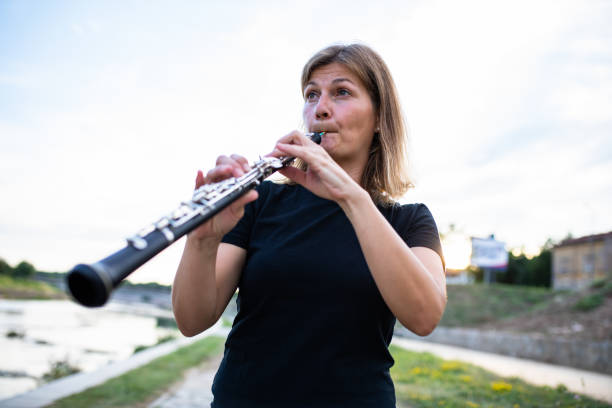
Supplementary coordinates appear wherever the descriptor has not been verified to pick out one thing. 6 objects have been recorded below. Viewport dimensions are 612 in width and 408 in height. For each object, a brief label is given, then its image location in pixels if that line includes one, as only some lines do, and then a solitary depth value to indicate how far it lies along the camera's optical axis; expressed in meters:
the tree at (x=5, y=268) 43.17
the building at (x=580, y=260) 34.12
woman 1.38
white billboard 19.05
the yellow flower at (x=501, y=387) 6.32
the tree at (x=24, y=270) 47.03
